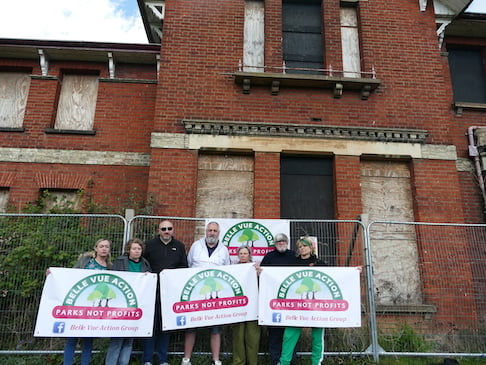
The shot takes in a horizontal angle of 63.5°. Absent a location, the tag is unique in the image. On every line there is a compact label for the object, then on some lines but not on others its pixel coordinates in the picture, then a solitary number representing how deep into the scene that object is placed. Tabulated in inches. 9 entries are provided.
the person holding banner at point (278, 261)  214.2
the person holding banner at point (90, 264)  197.6
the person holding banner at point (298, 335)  204.2
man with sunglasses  210.5
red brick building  323.0
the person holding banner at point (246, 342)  206.5
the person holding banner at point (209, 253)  222.1
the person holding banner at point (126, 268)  201.0
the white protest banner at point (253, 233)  262.6
